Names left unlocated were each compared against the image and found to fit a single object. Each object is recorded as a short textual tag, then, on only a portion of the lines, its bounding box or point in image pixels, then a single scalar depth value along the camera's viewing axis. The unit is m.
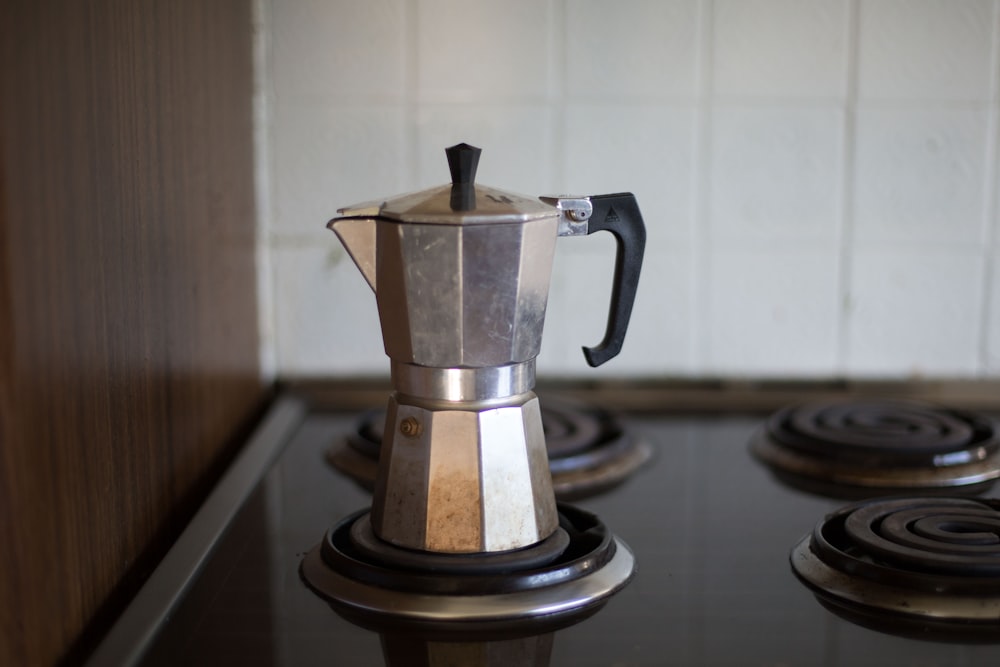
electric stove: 0.55
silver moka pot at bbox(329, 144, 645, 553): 0.59
